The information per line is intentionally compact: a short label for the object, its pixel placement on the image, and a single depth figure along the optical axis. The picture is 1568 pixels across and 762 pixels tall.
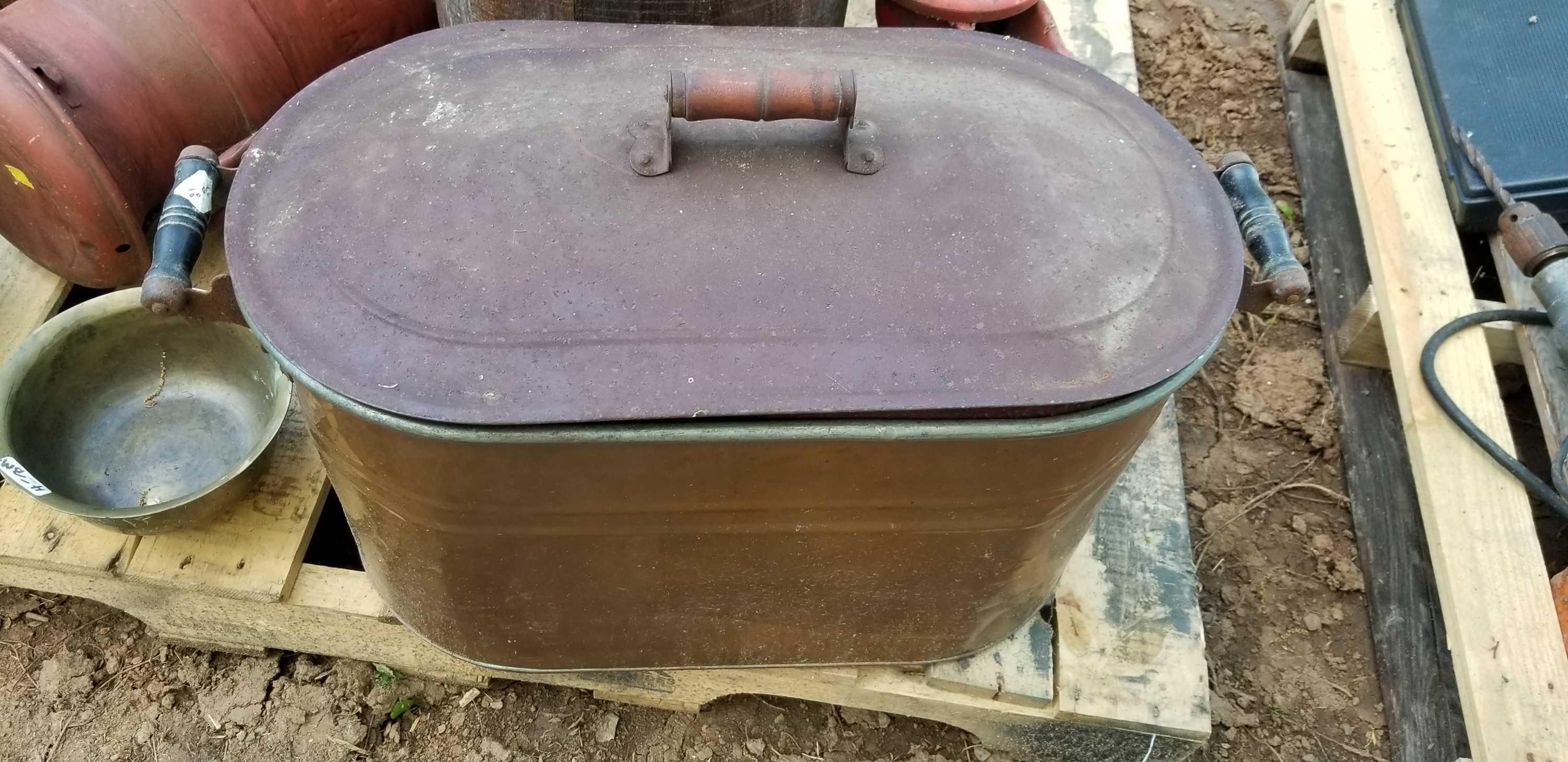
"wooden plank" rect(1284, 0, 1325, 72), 2.64
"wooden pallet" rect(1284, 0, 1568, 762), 1.60
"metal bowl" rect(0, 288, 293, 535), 1.58
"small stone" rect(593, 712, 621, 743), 1.78
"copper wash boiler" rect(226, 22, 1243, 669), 1.00
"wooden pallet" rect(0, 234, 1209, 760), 1.54
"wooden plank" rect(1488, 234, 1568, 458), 1.73
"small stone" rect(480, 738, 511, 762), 1.75
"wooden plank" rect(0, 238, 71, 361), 1.83
